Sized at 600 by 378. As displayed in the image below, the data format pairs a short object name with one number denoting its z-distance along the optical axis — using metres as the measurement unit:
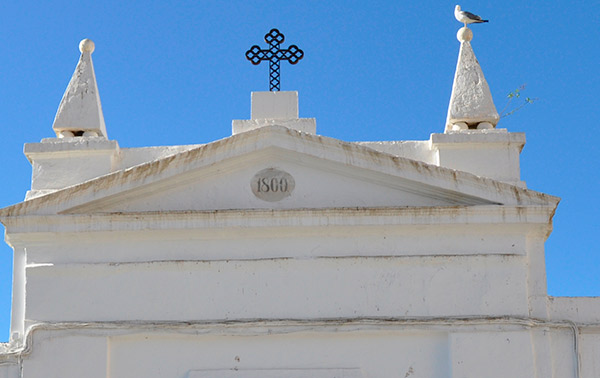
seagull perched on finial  14.59
